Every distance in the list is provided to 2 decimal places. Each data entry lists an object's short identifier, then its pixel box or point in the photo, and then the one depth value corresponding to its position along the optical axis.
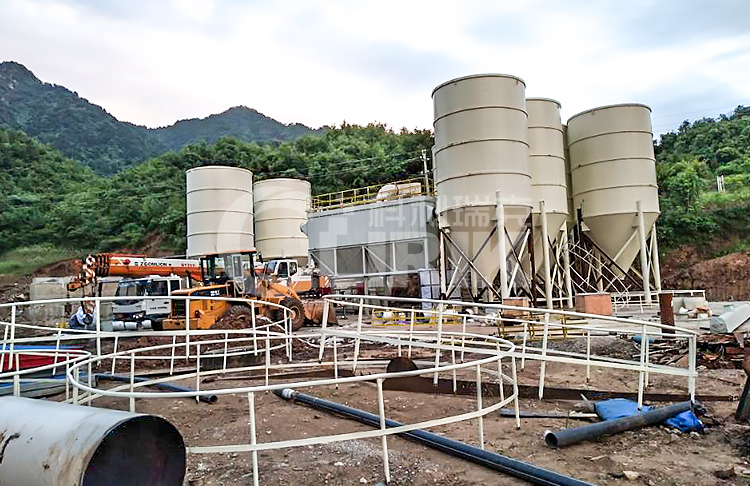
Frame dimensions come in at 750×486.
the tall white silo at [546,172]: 19.95
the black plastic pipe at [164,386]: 6.95
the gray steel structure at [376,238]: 20.97
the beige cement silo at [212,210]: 27.64
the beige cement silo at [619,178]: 20.41
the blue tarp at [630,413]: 5.08
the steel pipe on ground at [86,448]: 2.65
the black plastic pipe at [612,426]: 4.54
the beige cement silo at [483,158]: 17.17
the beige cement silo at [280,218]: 32.19
